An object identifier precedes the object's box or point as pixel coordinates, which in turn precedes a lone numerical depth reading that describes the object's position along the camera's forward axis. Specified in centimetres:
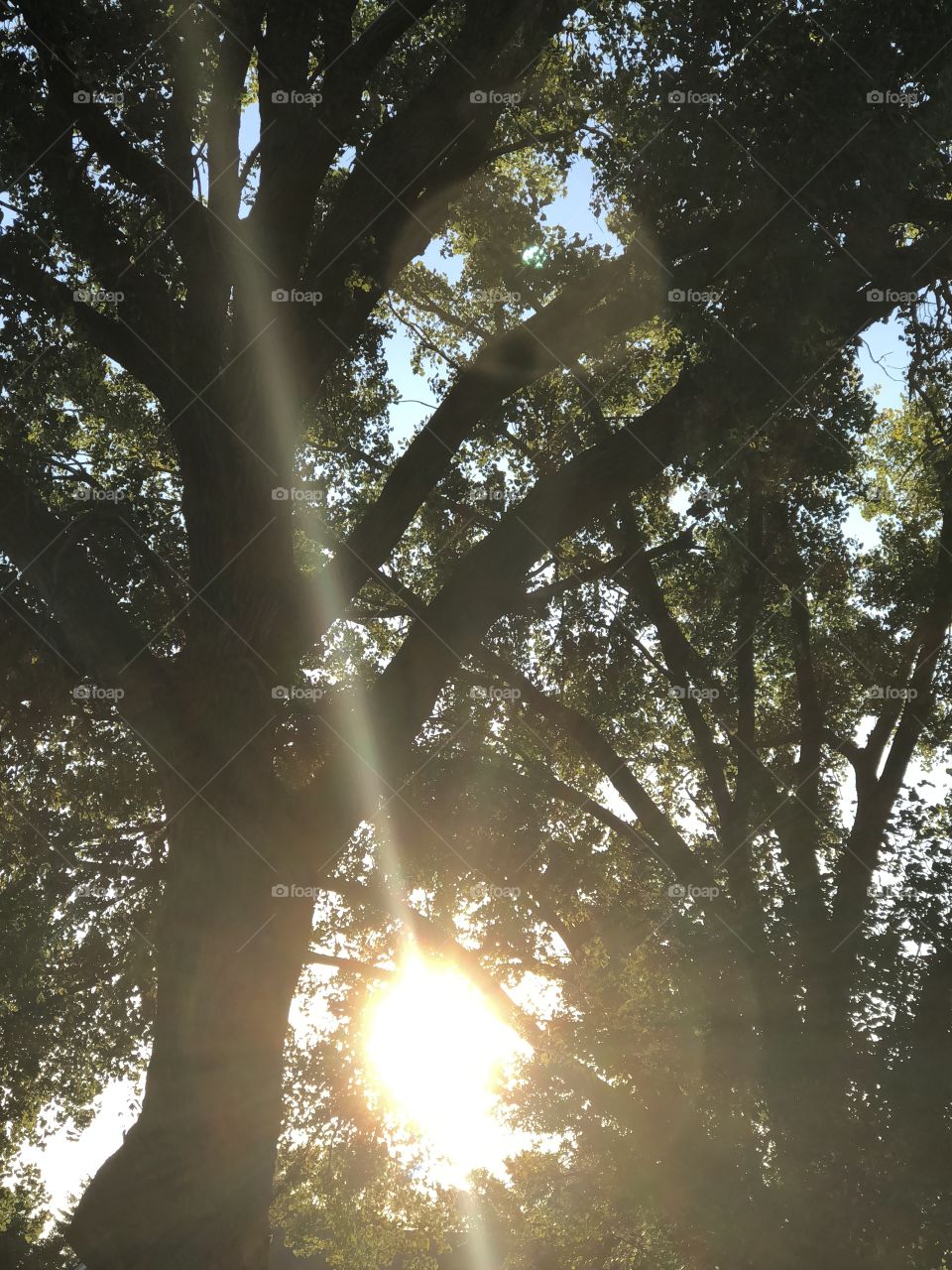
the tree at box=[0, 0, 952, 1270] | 759
